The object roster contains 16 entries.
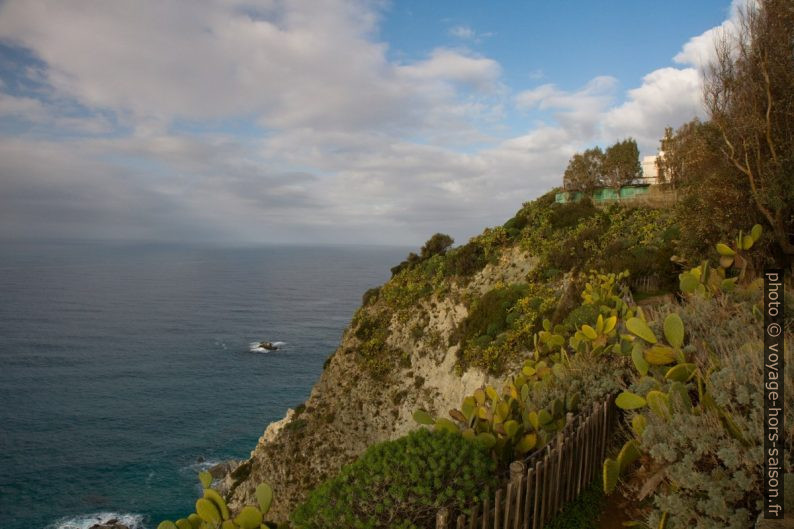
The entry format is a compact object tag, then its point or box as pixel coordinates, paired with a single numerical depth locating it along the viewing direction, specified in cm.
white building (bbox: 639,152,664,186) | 3756
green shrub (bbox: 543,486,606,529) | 645
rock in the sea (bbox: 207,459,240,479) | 3750
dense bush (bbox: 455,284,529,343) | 2189
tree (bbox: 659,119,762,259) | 1375
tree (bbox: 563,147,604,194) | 3469
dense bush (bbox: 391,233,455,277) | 3350
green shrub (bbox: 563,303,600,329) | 1345
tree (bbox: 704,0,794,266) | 1231
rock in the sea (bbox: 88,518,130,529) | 3005
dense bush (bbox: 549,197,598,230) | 2806
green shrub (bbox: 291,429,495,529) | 528
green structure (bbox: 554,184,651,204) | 3021
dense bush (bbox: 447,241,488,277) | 2853
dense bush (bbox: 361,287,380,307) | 3219
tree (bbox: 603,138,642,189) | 3472
